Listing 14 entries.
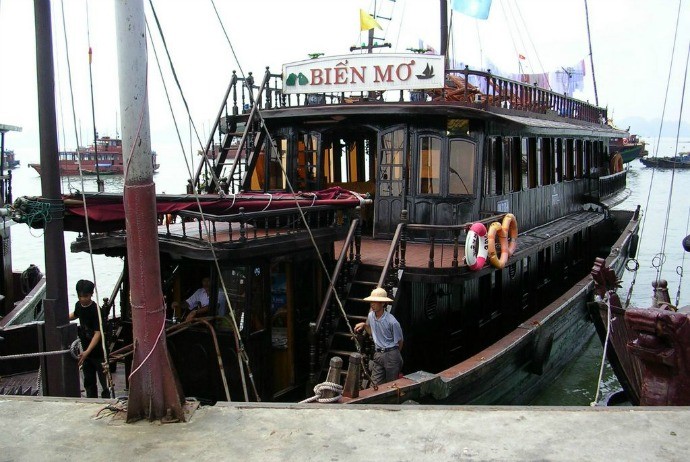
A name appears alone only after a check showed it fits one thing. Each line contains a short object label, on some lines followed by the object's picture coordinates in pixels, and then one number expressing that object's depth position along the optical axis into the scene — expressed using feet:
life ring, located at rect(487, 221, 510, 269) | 30.25
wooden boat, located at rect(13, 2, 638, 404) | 25.84
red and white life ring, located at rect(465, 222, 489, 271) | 28.96
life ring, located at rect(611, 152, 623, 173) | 79.35
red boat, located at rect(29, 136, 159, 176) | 201.77
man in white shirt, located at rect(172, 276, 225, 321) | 26.12
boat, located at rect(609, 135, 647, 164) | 228.22
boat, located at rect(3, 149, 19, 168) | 188.96
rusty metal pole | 16.76
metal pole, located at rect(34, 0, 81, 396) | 20.10
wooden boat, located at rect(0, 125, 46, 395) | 32.95
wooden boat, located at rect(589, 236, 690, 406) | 22.71
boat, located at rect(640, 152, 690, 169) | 273.79
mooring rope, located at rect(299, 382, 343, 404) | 19.93
